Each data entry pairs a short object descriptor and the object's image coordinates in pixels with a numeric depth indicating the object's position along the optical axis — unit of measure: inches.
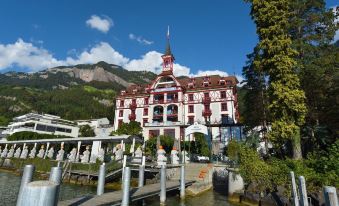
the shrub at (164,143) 1390.5
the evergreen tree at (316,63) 700.7
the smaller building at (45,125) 2775.6
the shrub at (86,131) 2724.9
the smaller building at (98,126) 2641.5
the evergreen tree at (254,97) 1039.9
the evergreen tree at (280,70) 586.2
